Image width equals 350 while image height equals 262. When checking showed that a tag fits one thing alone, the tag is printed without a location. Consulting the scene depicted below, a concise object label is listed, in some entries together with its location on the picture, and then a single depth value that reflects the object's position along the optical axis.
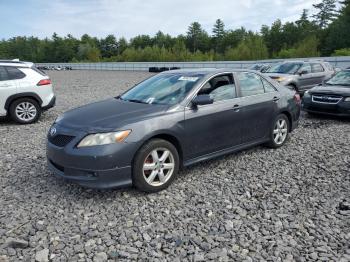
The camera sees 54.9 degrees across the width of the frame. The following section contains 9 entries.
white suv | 8.56
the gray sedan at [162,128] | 3.99
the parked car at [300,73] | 12.45
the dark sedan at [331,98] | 8.65
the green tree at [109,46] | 117.75
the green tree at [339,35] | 54.09
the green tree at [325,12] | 76.31
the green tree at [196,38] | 93.56
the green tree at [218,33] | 90.47
